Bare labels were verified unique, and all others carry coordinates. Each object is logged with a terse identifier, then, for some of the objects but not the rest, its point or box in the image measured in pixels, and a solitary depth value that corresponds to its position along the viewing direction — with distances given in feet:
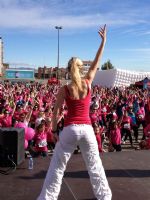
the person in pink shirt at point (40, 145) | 16.57
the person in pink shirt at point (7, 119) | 20.13
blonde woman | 8.05
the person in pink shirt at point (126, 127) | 23.56
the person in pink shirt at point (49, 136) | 18.10
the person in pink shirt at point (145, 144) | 18.53
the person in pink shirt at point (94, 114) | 22.44
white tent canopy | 65.04
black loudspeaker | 12.64
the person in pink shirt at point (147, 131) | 19.06
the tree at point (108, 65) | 220.14
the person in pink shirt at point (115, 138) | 19.04
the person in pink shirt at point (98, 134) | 17.40
